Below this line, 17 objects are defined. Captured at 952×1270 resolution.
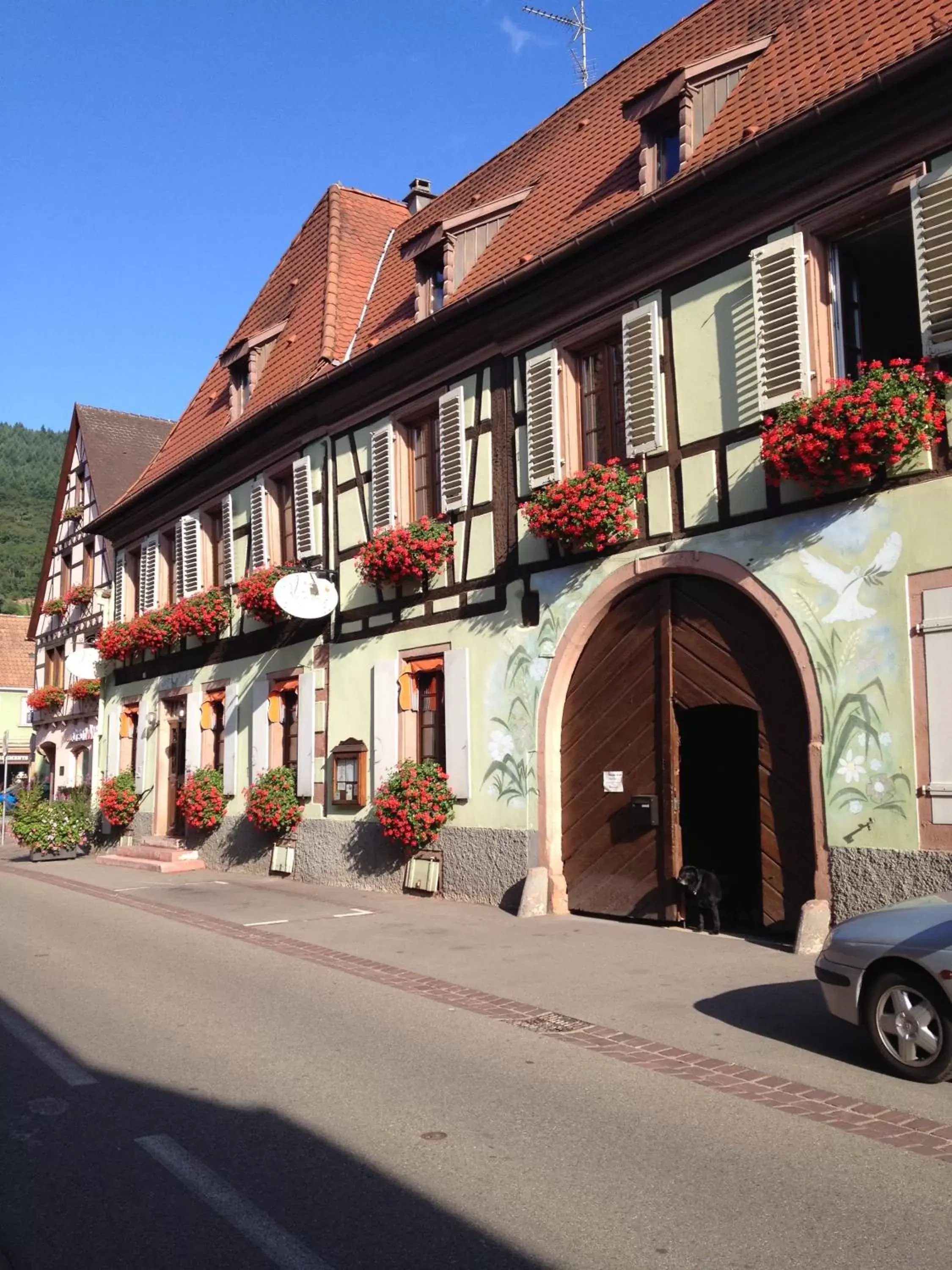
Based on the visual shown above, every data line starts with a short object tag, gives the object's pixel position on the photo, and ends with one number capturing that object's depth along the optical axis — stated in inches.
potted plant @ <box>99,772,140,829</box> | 909.8
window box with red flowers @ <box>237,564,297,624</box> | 700.0
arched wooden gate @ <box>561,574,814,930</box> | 422.0
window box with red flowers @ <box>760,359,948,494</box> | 367.9
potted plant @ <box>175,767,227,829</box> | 770.2
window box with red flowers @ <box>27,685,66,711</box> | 1200.8
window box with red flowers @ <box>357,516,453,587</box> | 578.2
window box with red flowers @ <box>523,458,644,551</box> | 475.2
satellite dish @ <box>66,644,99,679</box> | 1003.9
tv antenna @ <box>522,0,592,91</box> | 847.7
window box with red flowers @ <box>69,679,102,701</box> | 1068.5
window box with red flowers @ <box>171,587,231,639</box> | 791.7
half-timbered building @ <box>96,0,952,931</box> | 388.5
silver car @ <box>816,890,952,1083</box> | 232.5
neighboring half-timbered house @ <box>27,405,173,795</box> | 1141.1
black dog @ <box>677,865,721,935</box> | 436.8
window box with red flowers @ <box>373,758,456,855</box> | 557.3
